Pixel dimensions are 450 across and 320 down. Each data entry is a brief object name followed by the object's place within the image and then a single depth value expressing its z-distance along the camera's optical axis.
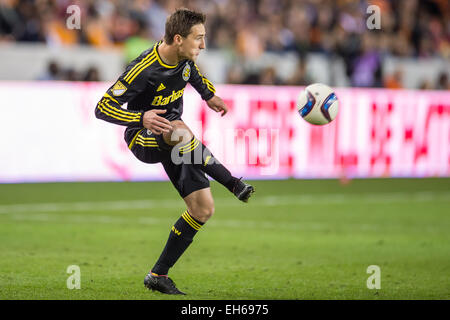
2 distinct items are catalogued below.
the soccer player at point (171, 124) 13.52
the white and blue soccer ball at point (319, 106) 15.66
